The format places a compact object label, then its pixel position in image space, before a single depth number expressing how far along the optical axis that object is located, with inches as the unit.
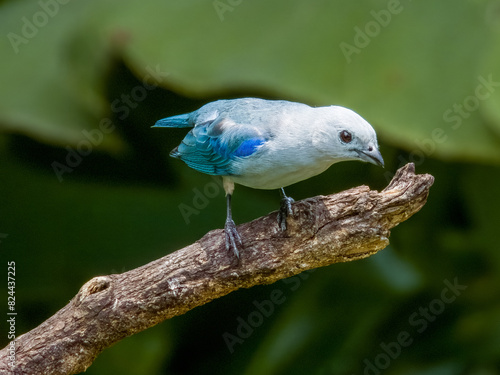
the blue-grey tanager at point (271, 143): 127.1
